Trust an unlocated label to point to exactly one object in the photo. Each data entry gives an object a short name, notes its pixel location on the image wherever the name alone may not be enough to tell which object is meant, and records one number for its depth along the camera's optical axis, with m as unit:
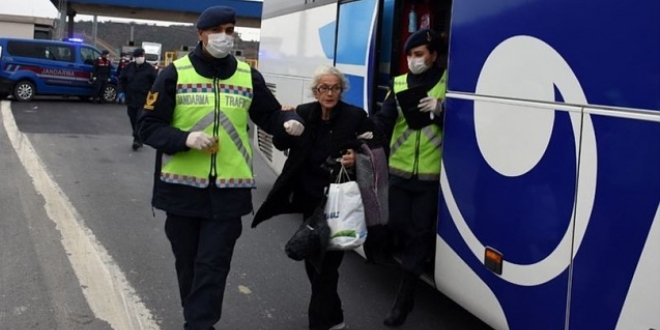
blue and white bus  2.64
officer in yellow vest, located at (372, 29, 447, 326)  4.45
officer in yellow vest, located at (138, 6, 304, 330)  3.93
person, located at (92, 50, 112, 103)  21.59
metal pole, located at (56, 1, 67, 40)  32.68
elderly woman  4.25
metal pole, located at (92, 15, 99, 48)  37.70
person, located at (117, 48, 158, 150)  12.27
